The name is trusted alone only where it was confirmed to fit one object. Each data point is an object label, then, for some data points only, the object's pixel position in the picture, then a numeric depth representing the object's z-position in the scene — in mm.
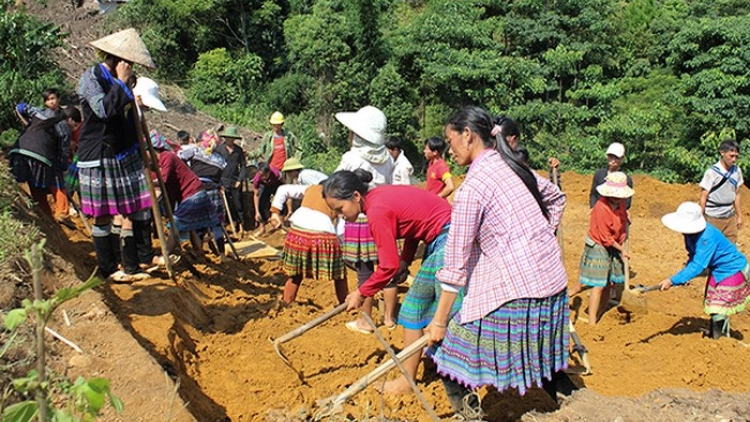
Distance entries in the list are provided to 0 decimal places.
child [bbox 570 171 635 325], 6035
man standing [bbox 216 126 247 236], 9688
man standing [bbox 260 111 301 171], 9445
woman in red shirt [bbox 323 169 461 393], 3828
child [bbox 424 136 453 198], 6586
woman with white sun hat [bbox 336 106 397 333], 5262
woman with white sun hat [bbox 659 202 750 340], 5145
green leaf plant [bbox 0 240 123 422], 1484
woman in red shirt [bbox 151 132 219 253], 6383
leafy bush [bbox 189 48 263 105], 23688
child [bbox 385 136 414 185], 6605
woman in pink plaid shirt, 3184
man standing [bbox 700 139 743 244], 7250
